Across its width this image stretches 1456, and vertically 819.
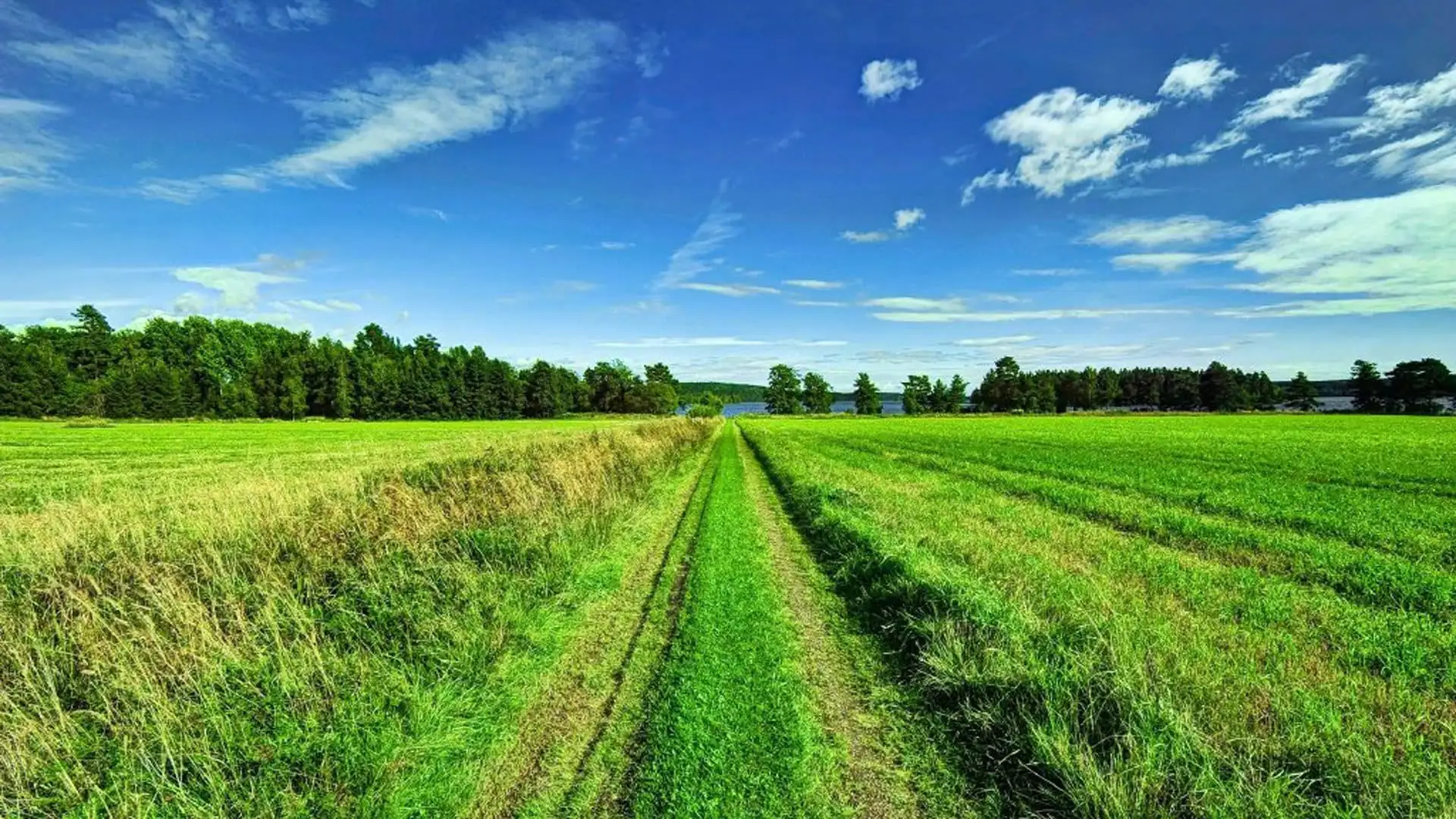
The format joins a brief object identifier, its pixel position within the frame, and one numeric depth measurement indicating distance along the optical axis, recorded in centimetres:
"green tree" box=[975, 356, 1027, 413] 15275
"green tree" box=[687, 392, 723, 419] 14171
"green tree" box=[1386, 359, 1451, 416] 10856
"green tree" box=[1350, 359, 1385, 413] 11894
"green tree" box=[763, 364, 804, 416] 16875
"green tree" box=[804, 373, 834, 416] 16650
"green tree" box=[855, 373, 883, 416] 16275
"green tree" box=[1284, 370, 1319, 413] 15225
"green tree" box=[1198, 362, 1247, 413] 14212
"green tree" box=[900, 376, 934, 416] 16225
